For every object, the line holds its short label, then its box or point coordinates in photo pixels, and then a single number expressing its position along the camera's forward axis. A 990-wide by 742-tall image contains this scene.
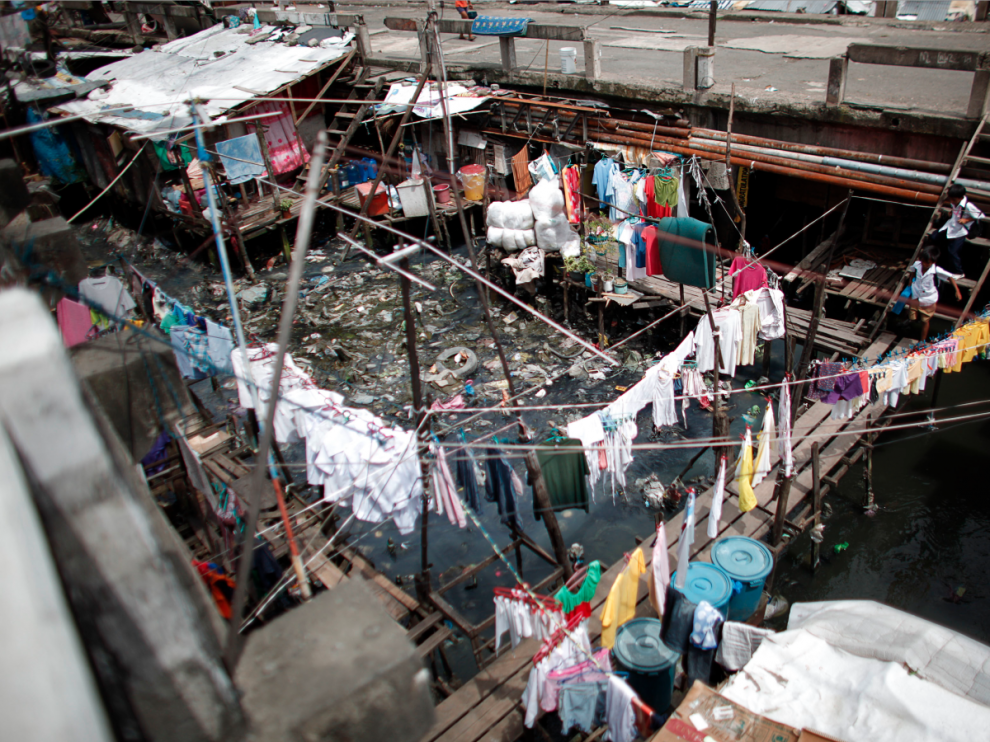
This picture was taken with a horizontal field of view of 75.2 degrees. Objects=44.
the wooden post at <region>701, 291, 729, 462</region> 9.12
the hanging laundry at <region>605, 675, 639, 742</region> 6.05
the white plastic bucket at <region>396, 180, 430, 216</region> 18.77
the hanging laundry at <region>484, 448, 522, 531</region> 7.95
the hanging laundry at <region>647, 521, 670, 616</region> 7.28
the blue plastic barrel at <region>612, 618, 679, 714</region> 7.06
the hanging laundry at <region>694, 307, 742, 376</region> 9.97
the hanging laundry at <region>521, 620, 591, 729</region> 6.50
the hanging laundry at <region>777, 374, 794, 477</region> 8.69
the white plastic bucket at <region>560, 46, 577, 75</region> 16.17
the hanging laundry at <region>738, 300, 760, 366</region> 10.29
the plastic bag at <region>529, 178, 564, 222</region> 14.58
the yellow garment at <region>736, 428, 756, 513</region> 8.51
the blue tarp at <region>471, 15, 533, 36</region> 15.66
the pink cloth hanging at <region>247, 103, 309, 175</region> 19.53
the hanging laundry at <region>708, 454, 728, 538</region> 8.11
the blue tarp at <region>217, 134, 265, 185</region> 17.94
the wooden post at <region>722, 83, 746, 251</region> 11.62
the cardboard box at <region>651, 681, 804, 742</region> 5.75
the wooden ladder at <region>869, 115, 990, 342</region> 10.32
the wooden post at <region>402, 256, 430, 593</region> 6.21
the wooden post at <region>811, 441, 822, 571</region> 9.30
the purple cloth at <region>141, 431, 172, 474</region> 9.88
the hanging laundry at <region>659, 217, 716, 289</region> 10.98
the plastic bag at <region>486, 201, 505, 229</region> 15.43
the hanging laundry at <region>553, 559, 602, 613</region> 6.82
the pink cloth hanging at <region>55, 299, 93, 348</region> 7.06
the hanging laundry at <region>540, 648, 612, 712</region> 6.56
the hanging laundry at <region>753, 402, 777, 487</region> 8.62
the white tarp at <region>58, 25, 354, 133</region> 18.02
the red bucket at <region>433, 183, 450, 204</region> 19.51
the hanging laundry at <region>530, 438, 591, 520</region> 8.09
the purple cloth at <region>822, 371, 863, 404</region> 9.27
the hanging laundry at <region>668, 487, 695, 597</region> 7.43
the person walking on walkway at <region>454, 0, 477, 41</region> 19.81
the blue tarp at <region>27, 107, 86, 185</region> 22.11
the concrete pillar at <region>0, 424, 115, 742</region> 1.11
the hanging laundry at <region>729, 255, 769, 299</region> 11.08
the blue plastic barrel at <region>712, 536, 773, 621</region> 7.89
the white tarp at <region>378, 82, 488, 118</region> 16.81
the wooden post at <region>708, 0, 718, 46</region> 15.02
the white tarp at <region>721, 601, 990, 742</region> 5.47
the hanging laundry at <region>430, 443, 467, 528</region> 7.32
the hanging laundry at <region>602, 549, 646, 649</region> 6.86
